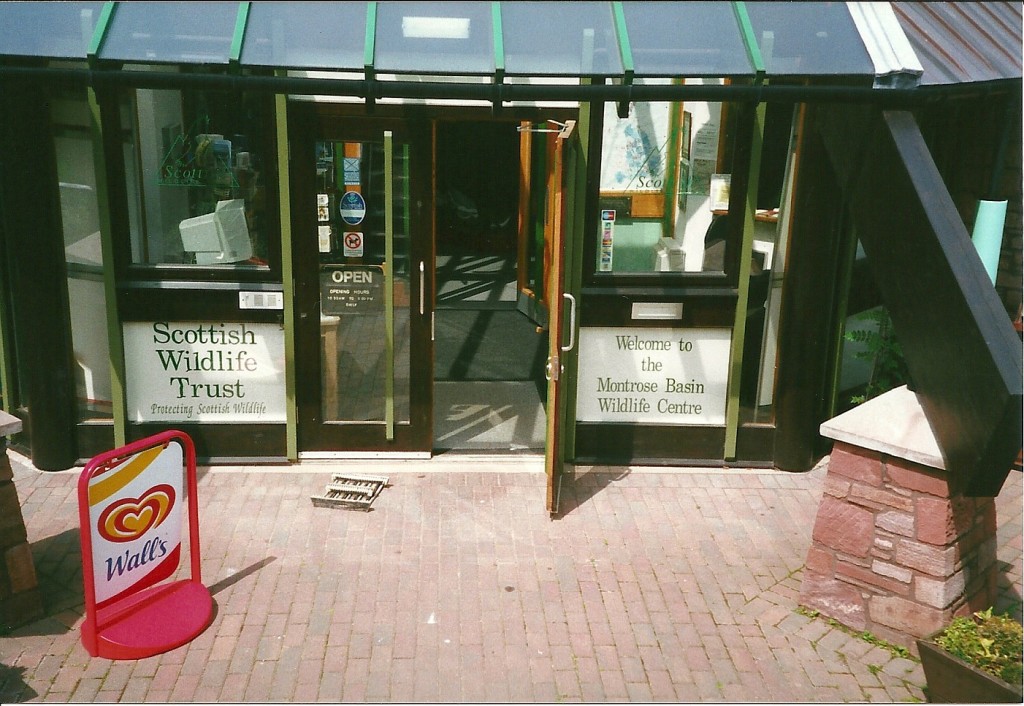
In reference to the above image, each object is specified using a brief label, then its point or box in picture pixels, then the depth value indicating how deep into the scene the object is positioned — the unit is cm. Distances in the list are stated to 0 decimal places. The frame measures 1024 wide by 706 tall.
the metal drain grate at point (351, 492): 628
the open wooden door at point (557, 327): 573
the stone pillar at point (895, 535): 479
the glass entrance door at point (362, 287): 644
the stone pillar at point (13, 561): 477
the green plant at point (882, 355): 693
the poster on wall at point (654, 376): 690
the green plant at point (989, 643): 409
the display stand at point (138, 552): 462
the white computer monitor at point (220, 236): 651
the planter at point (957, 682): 398
